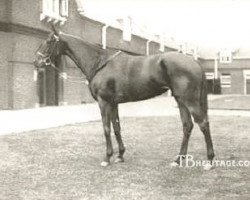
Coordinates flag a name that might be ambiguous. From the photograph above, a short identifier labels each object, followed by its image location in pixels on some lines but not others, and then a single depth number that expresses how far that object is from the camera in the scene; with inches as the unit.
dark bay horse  275.7
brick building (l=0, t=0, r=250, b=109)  802.8
